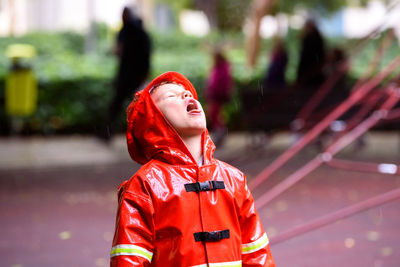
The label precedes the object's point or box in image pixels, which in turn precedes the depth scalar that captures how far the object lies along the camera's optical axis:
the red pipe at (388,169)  7.17
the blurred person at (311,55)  16.96
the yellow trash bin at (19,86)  20.15
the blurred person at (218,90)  18.42
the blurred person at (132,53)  14.81
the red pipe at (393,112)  13.95
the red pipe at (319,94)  14.46
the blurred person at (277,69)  18.48
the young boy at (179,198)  3.33
